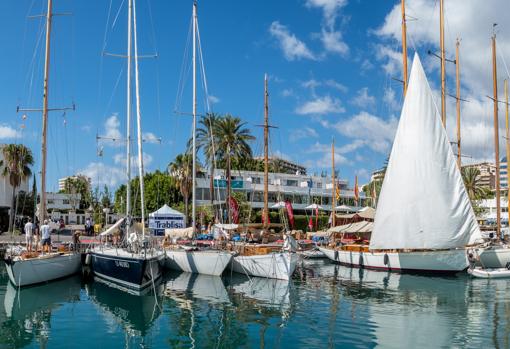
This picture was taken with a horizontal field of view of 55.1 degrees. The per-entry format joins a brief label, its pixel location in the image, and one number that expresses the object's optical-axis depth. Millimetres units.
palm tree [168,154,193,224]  61000
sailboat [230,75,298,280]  26562
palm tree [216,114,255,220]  51969
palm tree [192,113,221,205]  52281
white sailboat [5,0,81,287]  24203
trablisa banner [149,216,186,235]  38188
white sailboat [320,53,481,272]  28141
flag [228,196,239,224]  35938
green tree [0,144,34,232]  55378
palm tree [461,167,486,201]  75988
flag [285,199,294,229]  34844
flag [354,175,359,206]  56175
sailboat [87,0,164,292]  23062
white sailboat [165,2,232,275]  27570
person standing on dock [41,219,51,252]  26641
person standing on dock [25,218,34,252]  27317
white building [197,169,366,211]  68875
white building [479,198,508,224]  93000
